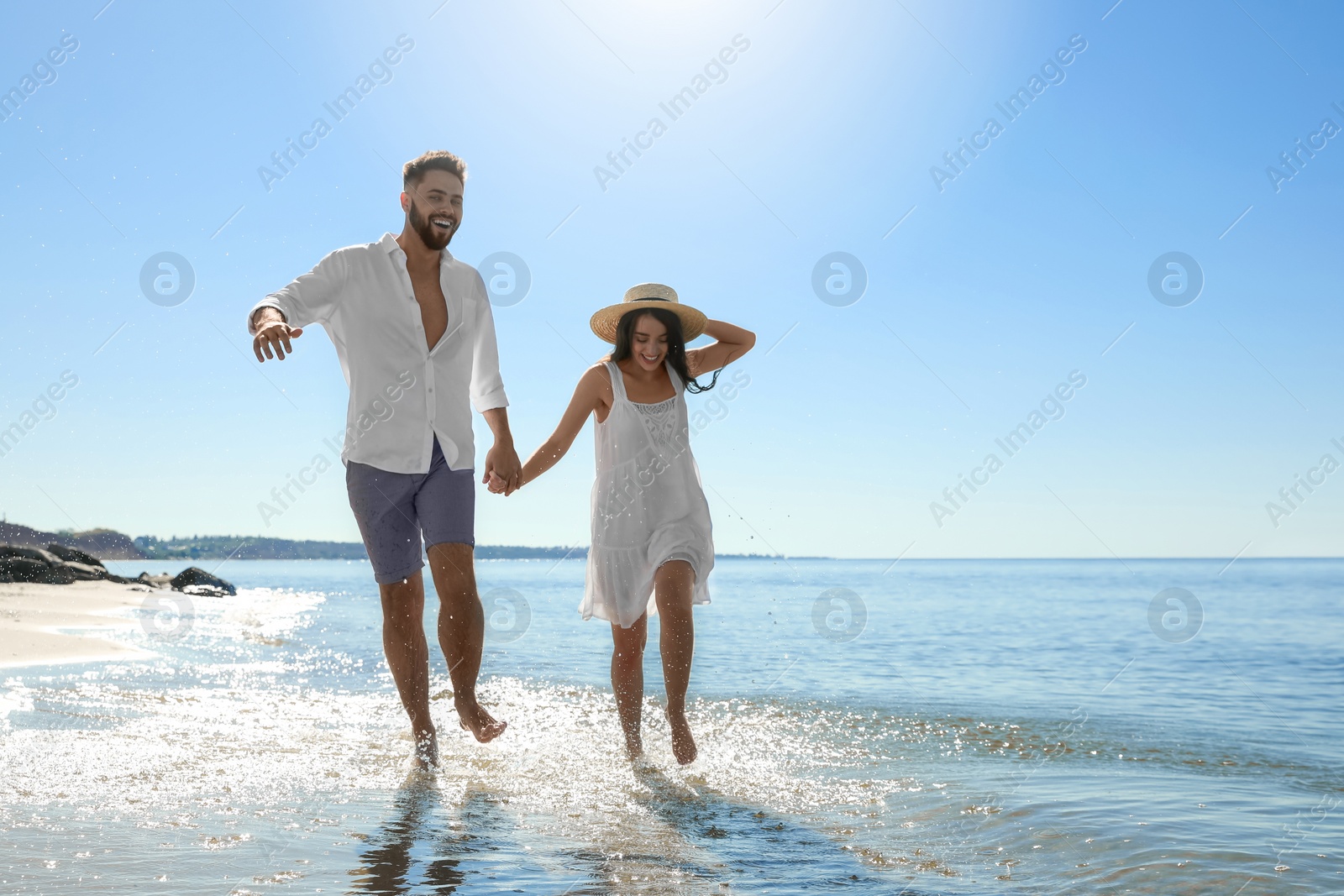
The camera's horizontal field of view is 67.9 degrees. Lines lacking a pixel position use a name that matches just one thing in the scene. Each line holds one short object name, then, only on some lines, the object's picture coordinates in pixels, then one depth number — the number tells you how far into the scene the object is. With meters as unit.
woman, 5.01
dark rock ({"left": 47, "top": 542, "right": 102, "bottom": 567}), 22.58
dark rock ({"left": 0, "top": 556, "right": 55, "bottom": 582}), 18.19
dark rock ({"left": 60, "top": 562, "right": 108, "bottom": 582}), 20.70
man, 4.41
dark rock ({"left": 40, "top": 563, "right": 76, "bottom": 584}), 19.48
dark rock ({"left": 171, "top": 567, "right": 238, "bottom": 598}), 26.58
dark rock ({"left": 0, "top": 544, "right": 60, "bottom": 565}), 19.14
